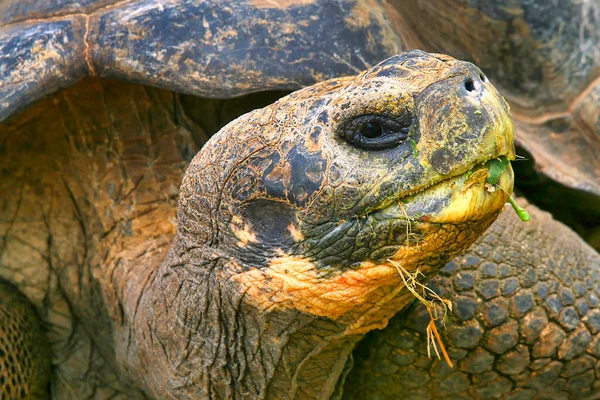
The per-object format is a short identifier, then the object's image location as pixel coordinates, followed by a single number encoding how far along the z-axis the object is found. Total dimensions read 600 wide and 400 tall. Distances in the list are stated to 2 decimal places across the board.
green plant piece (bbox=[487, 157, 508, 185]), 4.21
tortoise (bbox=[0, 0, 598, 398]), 4.77
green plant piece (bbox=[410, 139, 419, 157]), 4.23
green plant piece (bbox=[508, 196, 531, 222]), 4.81
